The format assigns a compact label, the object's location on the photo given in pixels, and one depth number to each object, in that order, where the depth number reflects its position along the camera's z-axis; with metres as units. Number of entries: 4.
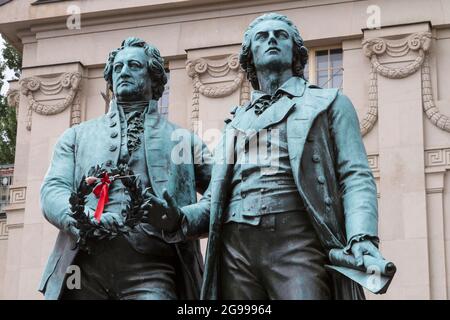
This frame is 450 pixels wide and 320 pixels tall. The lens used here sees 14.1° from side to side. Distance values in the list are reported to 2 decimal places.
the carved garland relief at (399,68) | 35.62
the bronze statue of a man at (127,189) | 12.61
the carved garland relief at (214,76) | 37.39
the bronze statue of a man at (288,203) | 11.78
